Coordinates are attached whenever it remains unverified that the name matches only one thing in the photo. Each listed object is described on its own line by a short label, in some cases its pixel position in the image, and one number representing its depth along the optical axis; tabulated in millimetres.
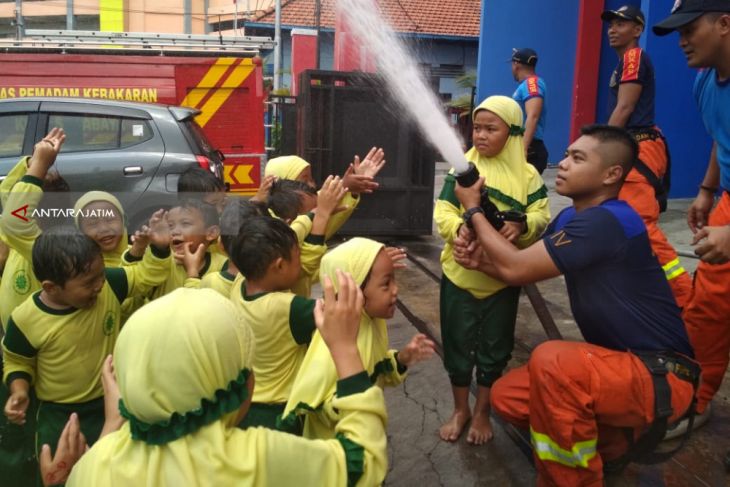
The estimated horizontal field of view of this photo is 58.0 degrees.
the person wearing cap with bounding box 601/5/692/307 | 4023
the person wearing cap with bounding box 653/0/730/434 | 2703
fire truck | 7984
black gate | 7379
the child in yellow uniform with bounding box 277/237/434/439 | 1956
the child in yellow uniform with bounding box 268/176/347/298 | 2795
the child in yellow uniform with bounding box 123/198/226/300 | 2838
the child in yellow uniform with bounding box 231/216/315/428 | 2258
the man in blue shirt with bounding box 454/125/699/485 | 2266
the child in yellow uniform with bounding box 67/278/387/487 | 1306
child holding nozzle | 3047
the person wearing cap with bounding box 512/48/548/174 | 5645
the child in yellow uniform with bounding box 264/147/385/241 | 2959
